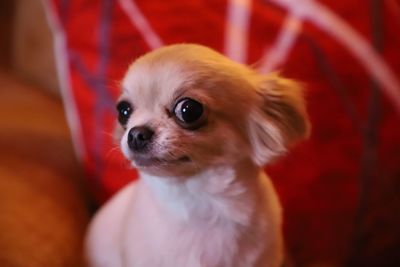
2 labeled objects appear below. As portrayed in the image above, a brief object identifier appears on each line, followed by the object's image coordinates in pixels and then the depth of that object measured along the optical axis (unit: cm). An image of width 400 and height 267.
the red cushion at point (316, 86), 92
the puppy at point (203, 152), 63
